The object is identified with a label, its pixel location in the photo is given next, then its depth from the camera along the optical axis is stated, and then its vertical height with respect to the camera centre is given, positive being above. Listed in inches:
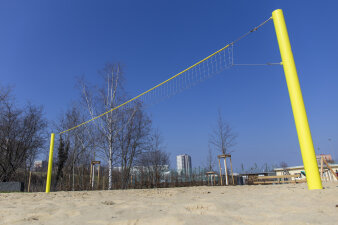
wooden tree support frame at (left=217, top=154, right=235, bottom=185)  495.0 +28.3
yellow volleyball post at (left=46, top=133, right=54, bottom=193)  316.7 +18.1
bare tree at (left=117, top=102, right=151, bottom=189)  488.1 +88.6
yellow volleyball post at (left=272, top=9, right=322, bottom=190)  130.3 +38.5
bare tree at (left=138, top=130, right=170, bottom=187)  598.5 +32.5
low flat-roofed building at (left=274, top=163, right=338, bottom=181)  1013.8 -16.7
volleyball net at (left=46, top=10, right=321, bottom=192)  131.7 +51.7
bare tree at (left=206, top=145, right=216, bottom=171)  685.4 +15.6
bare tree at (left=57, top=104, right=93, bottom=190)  587.2 +100.3
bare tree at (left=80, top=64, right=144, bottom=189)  428.1 +100.8
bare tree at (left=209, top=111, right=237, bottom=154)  589.6 +75.4
